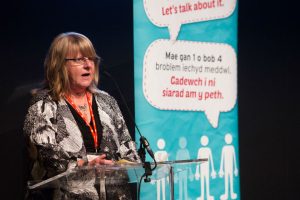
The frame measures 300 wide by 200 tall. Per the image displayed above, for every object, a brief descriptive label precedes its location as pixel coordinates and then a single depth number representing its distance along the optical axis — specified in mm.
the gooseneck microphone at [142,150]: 4970
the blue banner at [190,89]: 7465
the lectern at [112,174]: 4645
